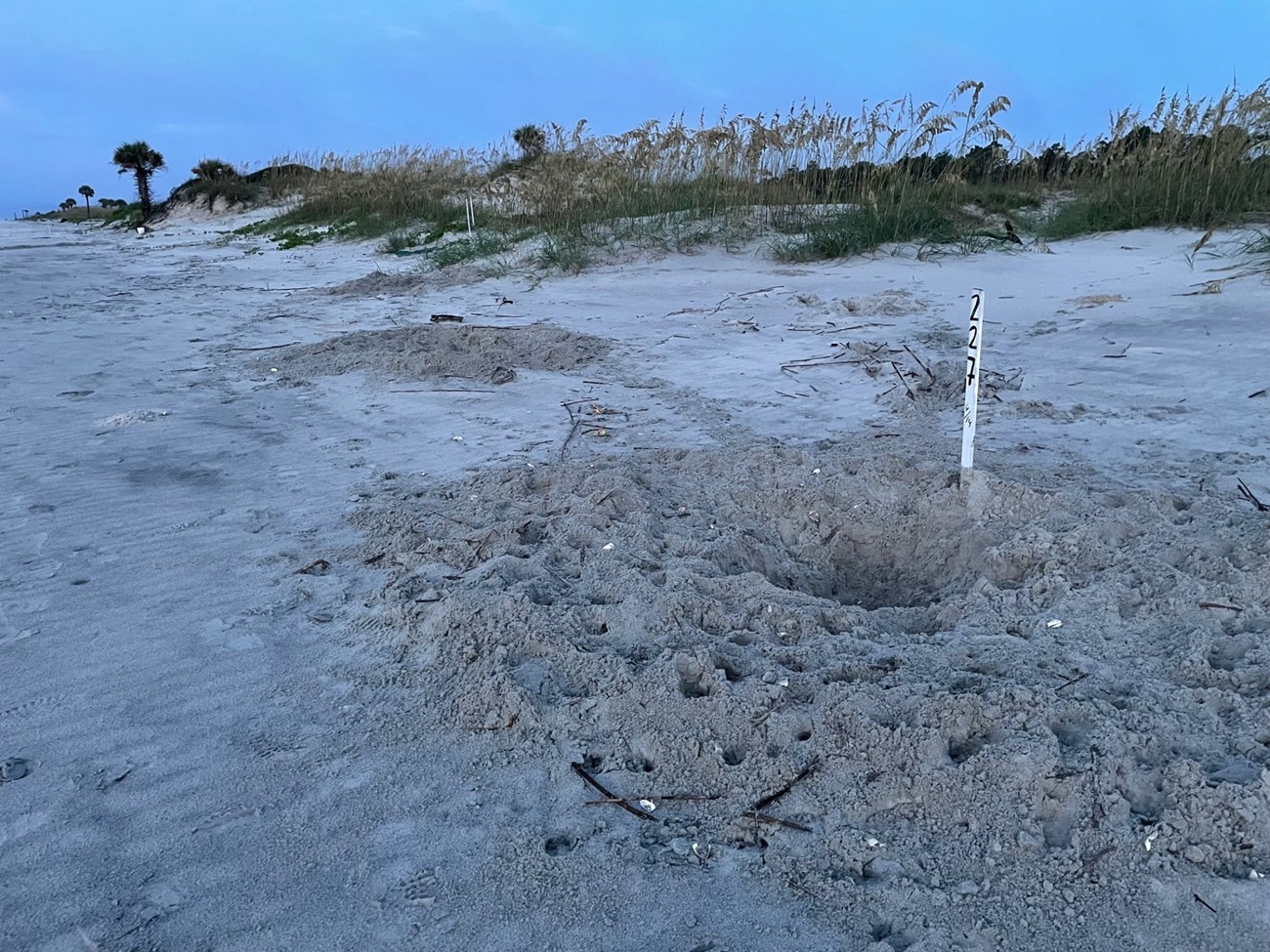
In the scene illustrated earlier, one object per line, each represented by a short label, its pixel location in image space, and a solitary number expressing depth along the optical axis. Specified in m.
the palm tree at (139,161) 30.05
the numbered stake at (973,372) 2.87
